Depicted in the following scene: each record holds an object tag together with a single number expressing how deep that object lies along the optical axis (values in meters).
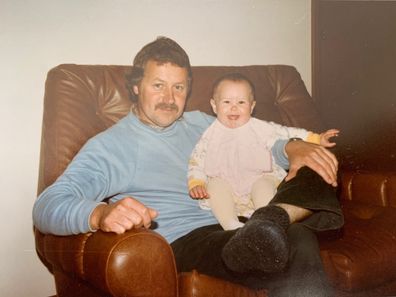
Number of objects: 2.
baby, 1.03
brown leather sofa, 0.69
